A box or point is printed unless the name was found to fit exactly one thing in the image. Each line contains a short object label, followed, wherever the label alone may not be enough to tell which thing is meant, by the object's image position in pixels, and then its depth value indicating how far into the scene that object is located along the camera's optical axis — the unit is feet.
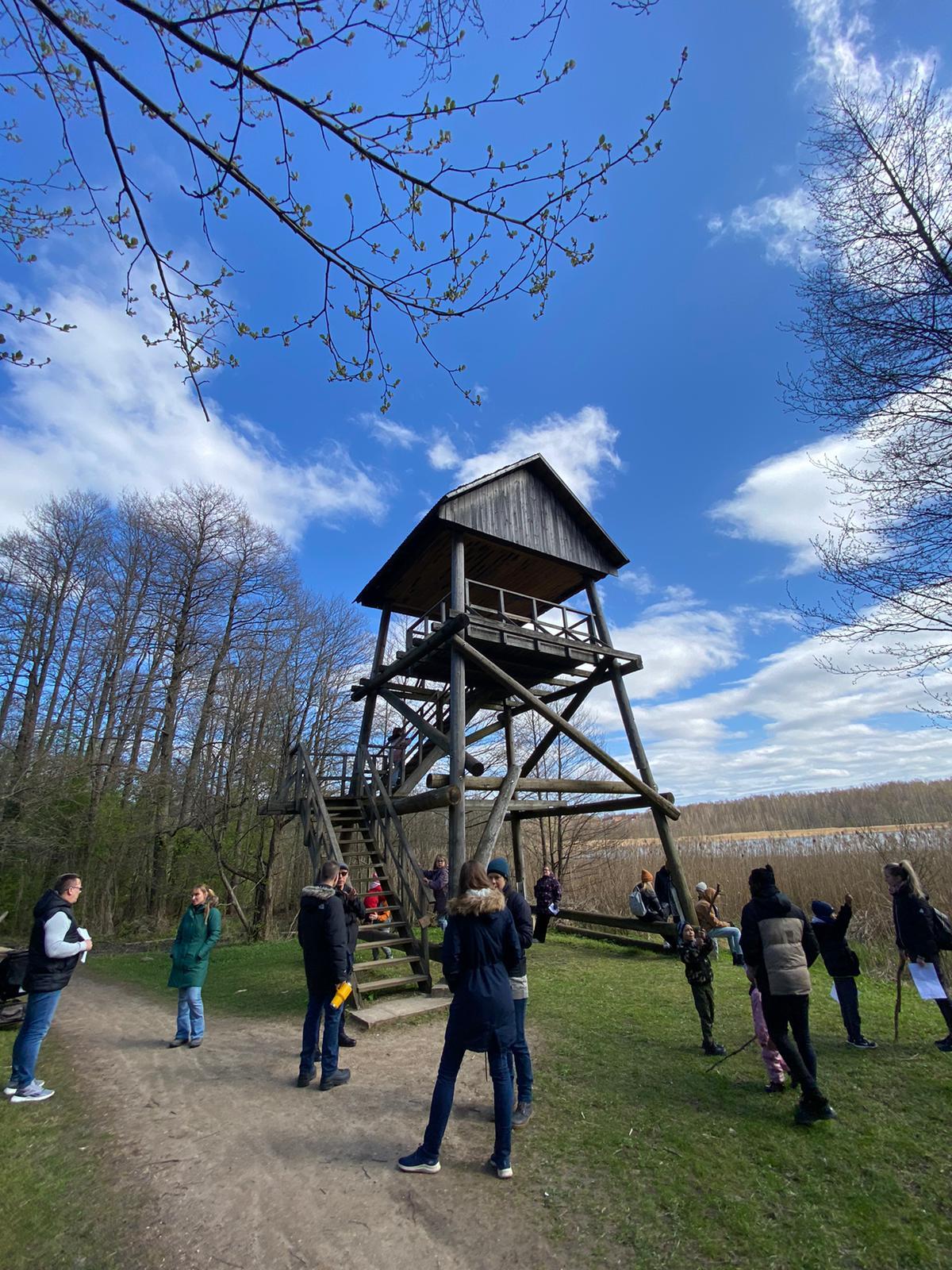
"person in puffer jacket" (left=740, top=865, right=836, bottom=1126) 13.65
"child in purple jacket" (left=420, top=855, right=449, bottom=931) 34.19
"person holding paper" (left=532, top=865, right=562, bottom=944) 39.47
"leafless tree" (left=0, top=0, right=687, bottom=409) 8.06
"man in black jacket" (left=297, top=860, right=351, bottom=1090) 16.72
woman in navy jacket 11.67
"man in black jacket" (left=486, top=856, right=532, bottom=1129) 14.15
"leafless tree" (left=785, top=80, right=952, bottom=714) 21.43
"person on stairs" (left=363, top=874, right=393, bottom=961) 28.73
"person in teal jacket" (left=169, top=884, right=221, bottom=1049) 20.49
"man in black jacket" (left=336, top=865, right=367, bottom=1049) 20.35
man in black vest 16.21
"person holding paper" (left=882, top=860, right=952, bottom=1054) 17.57
